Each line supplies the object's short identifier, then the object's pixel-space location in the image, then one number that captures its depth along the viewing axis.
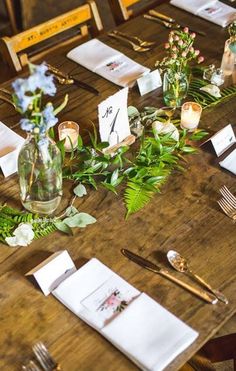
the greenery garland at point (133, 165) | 1.49
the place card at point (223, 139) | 1.62
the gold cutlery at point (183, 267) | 1.26
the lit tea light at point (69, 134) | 1.59
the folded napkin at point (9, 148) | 1.52
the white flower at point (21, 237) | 1.34
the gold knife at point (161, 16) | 2.19
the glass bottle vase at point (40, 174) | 1.31
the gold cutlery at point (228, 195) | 1.48
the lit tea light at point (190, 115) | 1.68
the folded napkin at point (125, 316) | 1.13
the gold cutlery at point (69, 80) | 1.85
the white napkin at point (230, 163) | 1.58
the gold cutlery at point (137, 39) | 2.06
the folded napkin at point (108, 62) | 1.90
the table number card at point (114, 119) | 1.49
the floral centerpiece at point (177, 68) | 1.68
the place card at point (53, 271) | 1.25
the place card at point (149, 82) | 1.81
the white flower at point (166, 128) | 1.62
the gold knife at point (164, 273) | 1.25
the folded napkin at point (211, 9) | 2.20
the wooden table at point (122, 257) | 1.15
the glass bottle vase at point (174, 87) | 1.74
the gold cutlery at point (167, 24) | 2.14
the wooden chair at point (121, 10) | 2.35
